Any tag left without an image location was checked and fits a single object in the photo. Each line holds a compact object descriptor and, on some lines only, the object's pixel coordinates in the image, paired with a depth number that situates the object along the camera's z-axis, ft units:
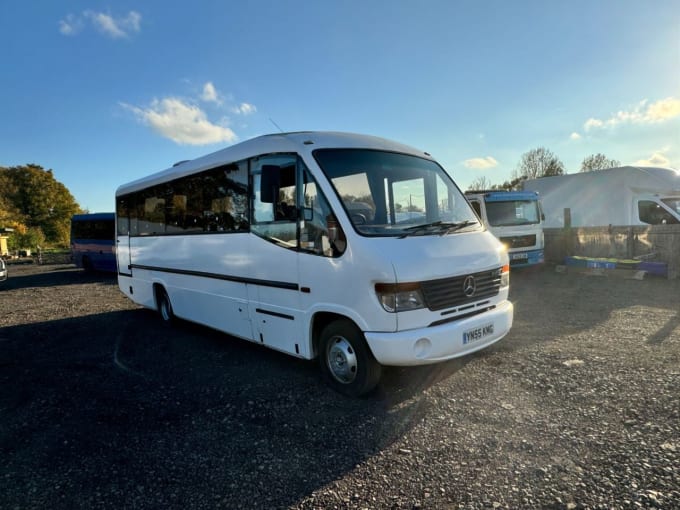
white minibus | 11.89
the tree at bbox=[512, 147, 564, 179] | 143.54
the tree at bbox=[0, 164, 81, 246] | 134.51
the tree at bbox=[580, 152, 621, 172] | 141.59
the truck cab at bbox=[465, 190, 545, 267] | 37.65
